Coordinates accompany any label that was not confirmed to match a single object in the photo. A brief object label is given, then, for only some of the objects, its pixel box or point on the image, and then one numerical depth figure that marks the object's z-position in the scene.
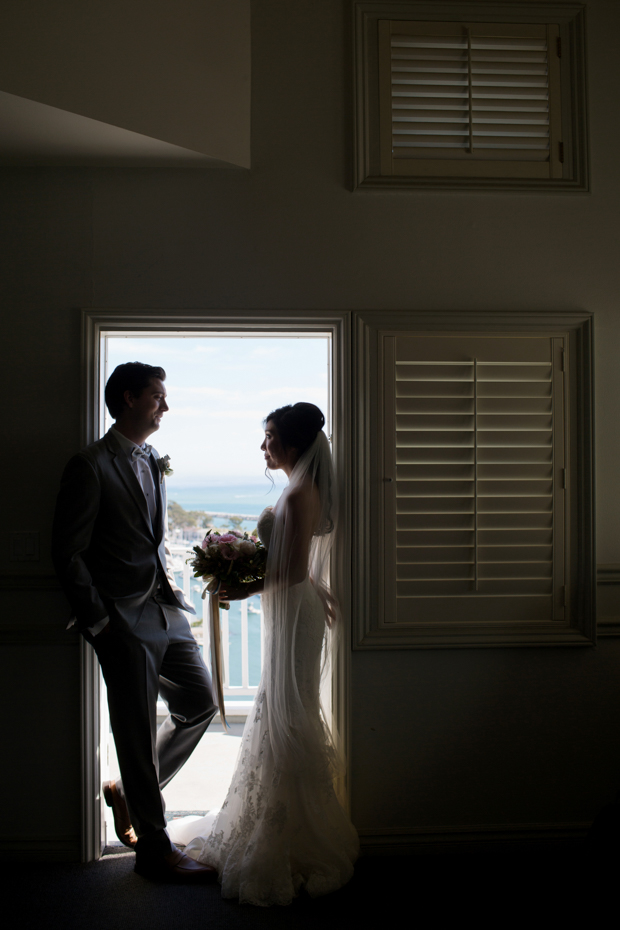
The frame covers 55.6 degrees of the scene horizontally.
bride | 2.19
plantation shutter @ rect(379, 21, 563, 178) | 2.59
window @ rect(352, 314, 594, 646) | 2.55
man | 2.25
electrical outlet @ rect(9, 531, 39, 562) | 2.48
